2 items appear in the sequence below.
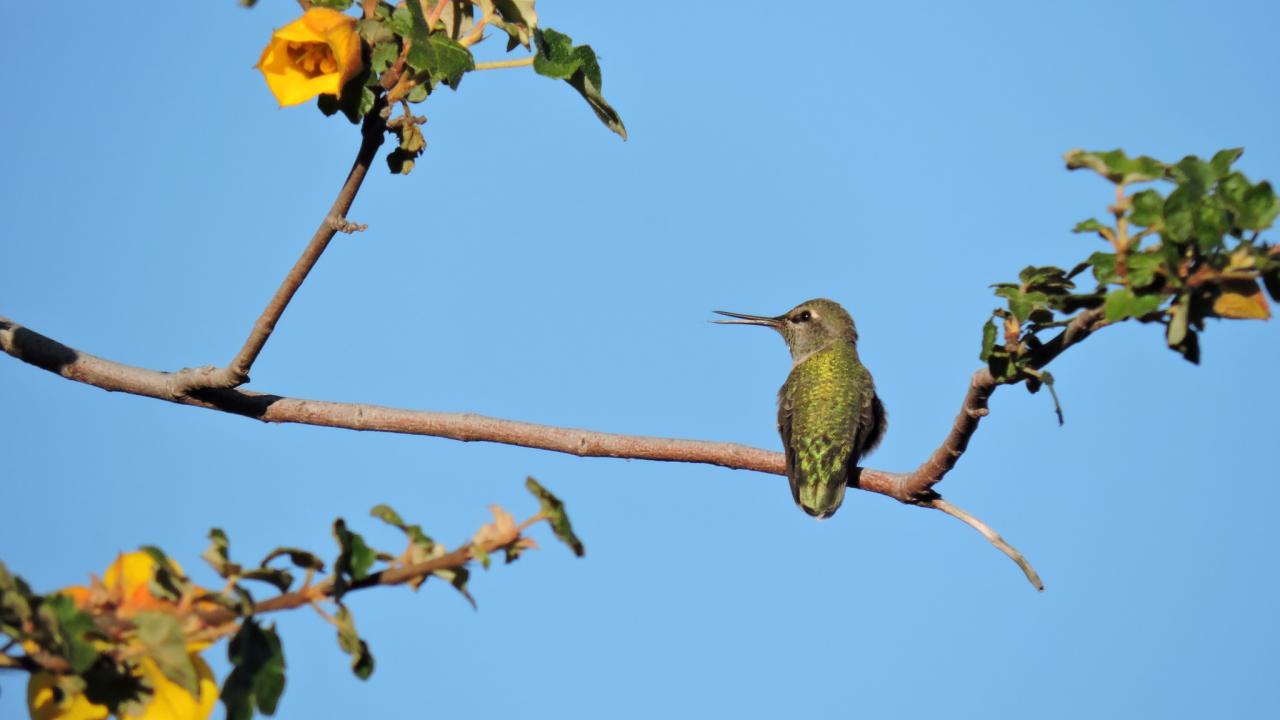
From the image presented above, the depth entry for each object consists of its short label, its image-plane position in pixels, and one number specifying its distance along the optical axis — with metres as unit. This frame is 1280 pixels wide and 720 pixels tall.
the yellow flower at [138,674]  5.30
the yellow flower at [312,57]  7.40
